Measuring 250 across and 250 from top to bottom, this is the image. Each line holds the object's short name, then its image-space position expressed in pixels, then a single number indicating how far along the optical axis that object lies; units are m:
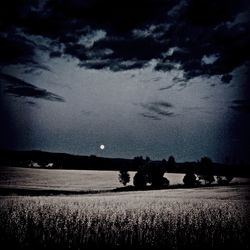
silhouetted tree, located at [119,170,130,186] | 63.77
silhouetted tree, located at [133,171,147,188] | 55.09
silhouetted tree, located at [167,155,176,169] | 101.25
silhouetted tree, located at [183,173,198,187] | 59.09
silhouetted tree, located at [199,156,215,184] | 69.56
